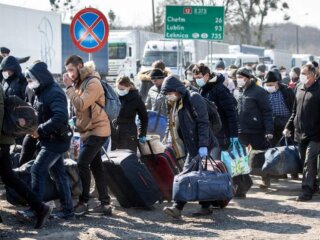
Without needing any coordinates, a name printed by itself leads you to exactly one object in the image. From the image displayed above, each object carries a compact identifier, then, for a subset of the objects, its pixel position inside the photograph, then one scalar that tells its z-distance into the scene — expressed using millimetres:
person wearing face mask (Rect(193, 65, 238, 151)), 10219
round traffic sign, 12242
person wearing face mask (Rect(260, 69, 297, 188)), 12750
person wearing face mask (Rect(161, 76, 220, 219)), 8883
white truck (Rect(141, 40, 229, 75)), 33281
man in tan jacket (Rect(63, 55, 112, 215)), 8703
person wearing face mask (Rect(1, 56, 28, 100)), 10672
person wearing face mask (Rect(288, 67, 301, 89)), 18694
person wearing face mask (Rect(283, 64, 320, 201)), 10430
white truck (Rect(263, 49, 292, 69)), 53388
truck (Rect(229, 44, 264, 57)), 52312
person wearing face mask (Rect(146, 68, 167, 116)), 11875
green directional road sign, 20344
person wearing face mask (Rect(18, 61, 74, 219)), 8266
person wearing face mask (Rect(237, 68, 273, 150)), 11523
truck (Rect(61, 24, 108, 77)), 31267
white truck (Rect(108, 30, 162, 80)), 37875
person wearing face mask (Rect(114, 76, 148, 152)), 10484
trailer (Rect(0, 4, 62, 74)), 23891
